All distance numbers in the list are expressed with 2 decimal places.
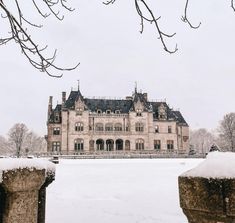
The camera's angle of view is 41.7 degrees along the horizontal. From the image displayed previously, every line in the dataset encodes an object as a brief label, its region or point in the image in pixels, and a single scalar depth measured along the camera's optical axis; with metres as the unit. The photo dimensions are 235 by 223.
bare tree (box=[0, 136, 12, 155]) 88.81
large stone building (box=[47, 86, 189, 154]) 55.28
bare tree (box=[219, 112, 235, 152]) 60.47
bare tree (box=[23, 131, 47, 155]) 91.93
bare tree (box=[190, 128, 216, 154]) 113.88
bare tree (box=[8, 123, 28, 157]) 66.29
